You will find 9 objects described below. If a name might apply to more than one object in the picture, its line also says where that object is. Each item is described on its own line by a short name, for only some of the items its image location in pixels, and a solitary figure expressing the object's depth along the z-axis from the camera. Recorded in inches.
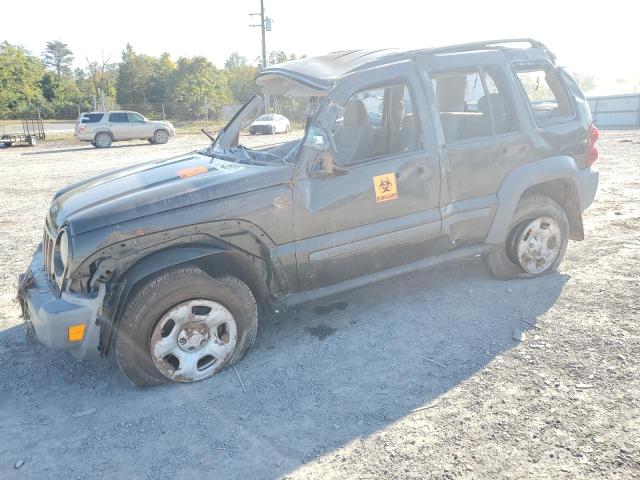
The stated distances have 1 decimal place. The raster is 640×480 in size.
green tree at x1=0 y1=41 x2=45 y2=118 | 1825.8
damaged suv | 129.4
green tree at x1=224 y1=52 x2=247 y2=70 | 4339.6
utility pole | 1334.9
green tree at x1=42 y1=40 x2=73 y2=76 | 3767.2
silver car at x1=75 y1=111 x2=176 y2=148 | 919.0
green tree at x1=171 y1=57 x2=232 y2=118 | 1798.7
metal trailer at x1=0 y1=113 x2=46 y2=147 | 970.2
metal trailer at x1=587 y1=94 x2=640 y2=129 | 943.7
